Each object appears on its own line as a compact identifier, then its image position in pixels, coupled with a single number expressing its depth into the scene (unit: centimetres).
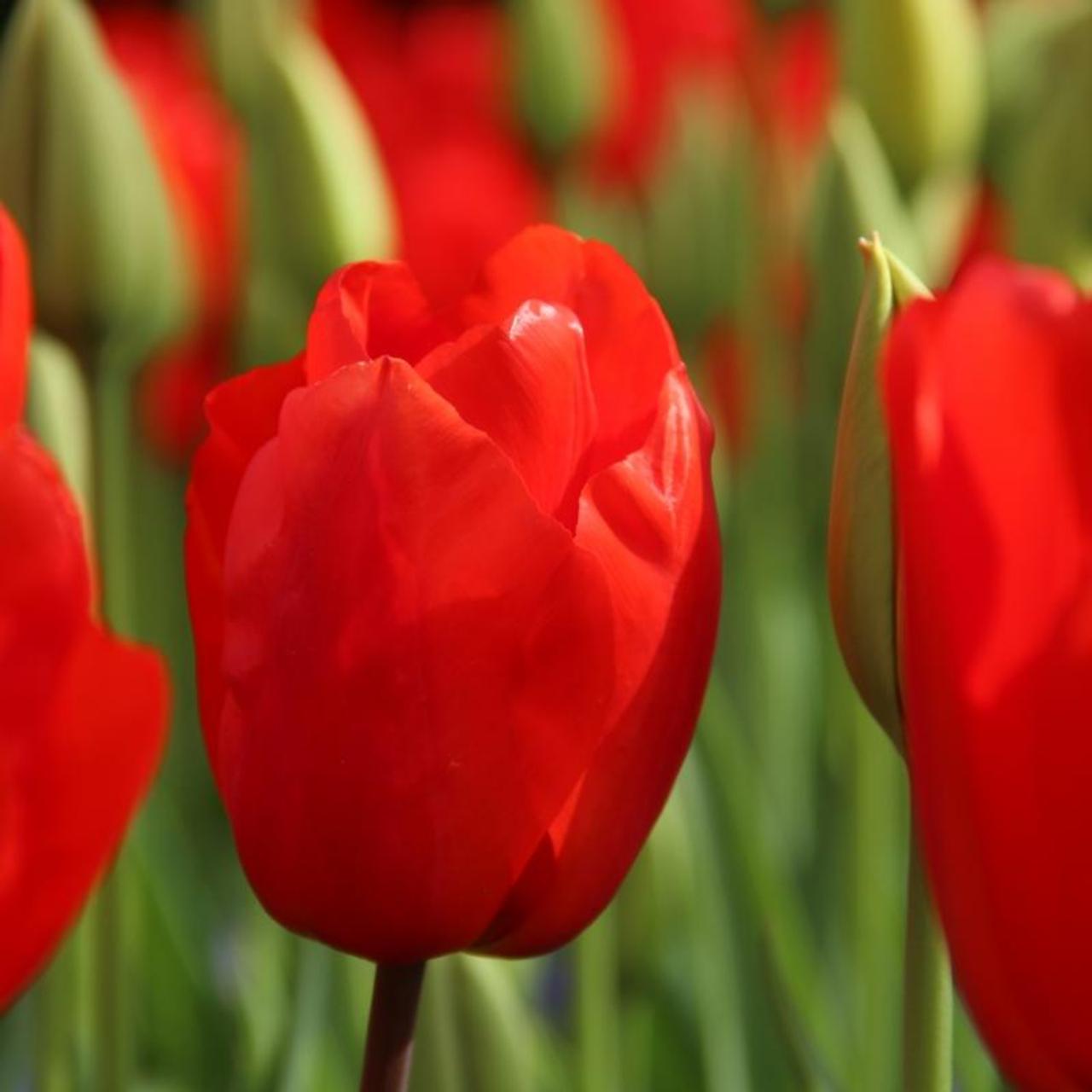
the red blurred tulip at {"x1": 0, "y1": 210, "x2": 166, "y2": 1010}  76
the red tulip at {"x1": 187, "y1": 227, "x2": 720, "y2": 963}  76
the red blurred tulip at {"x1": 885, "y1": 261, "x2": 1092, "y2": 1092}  74
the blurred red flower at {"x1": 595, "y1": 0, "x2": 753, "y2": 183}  174
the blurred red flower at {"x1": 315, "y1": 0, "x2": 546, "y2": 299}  143
